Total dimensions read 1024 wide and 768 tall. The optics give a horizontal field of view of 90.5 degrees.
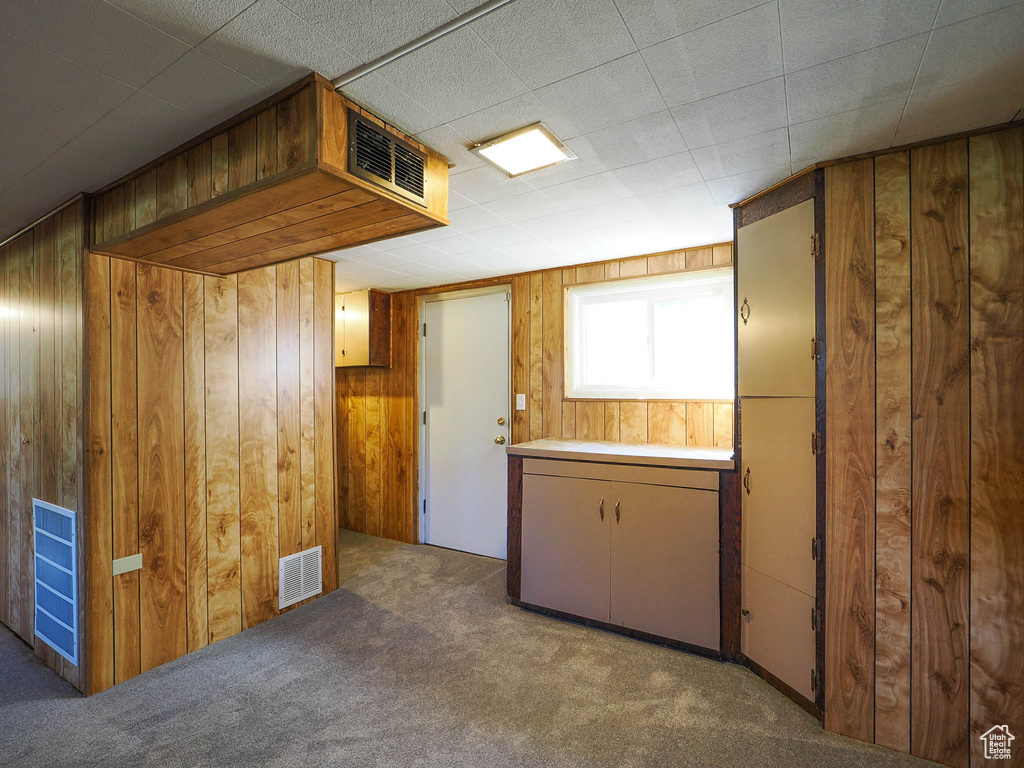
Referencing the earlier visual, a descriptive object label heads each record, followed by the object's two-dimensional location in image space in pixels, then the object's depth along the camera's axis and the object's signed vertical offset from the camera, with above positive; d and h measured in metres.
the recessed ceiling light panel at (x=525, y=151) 1.78 +0.85
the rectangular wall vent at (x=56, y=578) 2.32 -0.94
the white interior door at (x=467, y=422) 4.10 -0.35
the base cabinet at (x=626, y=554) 2.55 -0.96
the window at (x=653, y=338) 3.17 +0.27
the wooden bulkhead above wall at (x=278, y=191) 1.47 +0.63
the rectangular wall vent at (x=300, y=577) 3.08 -1.23
